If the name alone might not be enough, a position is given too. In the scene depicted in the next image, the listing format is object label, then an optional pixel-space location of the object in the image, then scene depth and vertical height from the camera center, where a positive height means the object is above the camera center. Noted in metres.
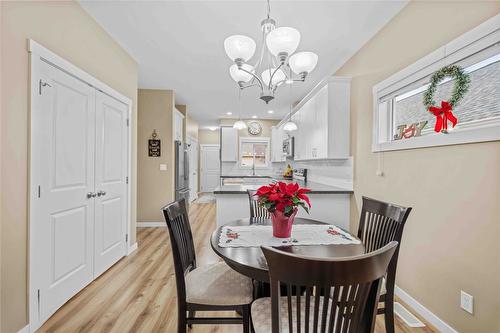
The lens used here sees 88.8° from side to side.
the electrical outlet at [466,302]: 1.63 -0.88
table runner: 1.57 -0.48
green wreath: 1.68 +0.59
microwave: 5.16 +0.39
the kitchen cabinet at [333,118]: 3.29 +0.61
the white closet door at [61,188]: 1.89 -0.22
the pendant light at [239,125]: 4.24 +0.64
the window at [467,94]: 1.55 +0.57
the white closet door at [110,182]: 2.71 -0.23
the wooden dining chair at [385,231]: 1.48 -0.43
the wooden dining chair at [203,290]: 1.42 -0.74
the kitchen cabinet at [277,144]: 6.16 +0.52
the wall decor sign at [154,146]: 4.86 +0.32
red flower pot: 1.62 -0.38
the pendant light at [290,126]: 3.96 +0.59
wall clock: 7.77 +1.10
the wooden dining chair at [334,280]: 0.78 -0.37
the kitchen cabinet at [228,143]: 7.39 +0.60
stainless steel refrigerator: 5.24 -0.16
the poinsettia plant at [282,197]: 1.56 -0.20
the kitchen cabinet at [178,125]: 5.30 +0.83
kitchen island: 3.00 -0.49
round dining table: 1.21 -0.49
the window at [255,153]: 7.76 +0.33
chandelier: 1.64 +0.79
